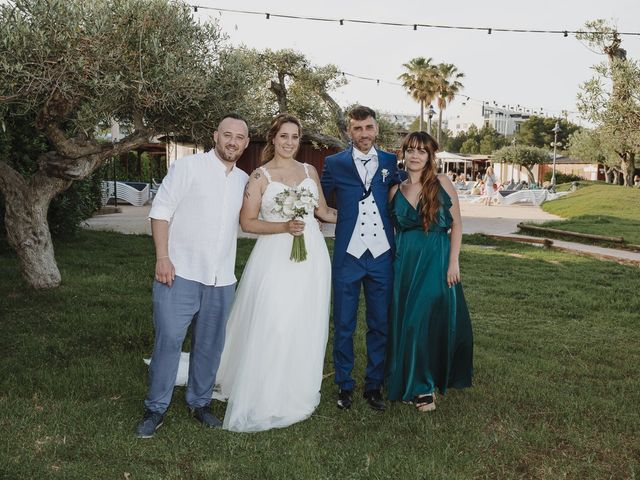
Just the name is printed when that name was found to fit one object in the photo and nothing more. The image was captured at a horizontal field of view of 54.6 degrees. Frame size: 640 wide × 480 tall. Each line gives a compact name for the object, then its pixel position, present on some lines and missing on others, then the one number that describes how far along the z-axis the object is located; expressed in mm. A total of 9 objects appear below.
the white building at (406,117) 145300
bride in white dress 4043
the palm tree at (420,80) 47250
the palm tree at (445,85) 47469
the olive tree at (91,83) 6238
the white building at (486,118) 137125
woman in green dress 4281
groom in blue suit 4293
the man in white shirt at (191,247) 3756
